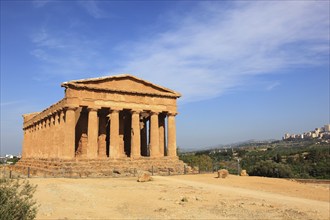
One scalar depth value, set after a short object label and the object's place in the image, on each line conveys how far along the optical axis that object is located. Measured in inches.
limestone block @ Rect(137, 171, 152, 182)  947.3
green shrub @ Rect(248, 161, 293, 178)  1958.7
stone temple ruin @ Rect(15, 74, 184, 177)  1178.0
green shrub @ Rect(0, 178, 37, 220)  325.1
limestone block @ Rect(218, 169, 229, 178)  1118.4
